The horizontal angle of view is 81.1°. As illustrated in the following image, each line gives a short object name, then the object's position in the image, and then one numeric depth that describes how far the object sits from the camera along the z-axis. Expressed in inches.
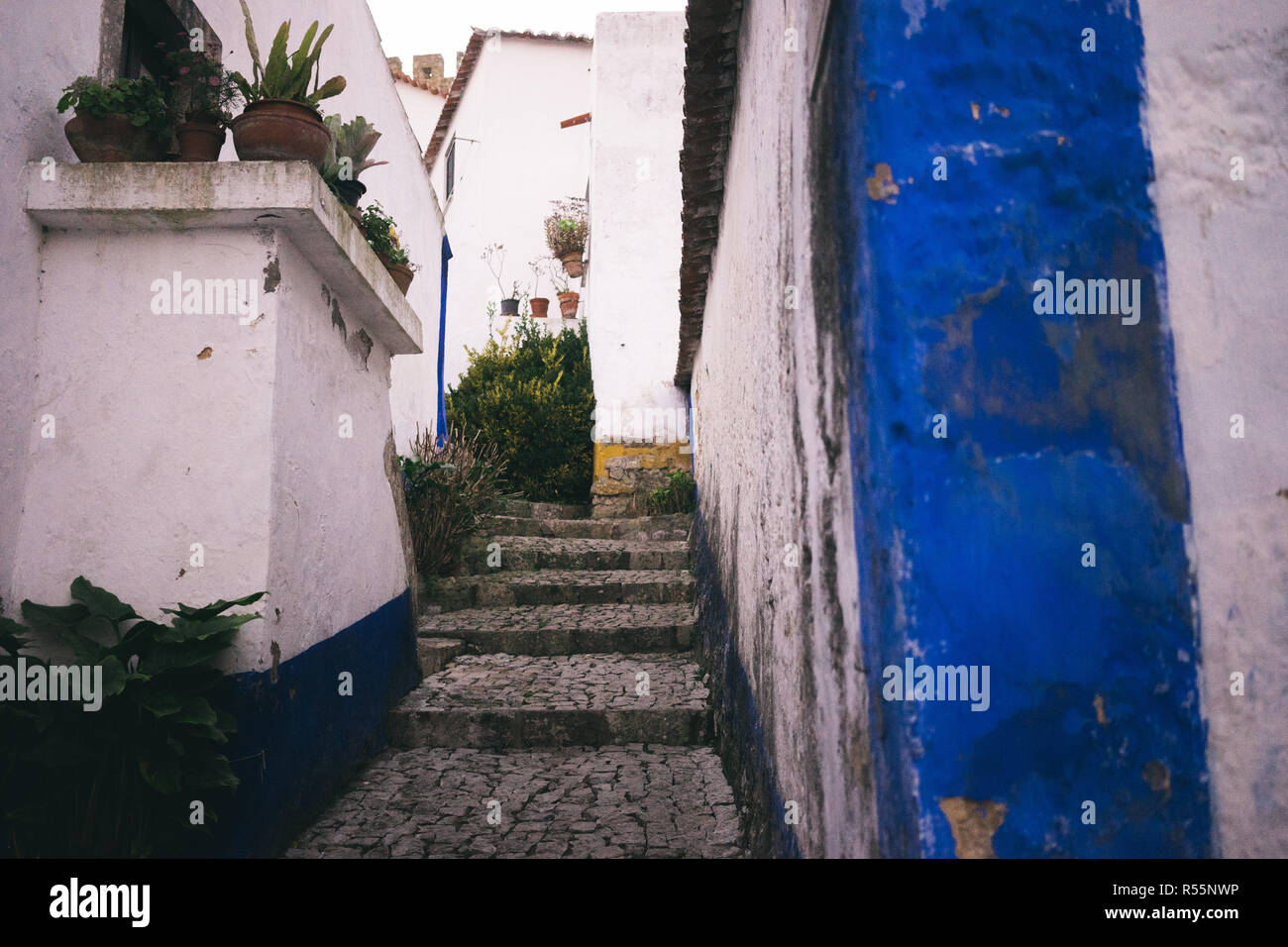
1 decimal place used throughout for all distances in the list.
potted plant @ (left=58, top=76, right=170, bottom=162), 101.3
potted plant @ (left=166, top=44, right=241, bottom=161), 110.3
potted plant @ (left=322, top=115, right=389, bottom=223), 127.0
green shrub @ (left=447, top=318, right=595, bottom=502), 358.0
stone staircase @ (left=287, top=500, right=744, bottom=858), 114.5
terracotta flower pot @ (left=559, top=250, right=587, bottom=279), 483.5
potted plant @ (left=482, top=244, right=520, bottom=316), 528.7
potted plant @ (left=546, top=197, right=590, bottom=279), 484.4
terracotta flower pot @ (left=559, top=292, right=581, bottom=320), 467.2
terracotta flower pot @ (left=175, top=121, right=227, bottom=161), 108.7
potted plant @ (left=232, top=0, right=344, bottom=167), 109.8
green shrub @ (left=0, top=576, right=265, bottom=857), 85.7
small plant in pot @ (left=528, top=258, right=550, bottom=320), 469.7
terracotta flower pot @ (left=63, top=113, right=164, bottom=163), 102.0
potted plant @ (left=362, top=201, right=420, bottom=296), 146.9
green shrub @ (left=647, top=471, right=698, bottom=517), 307.3
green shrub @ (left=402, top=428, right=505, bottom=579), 232.2
